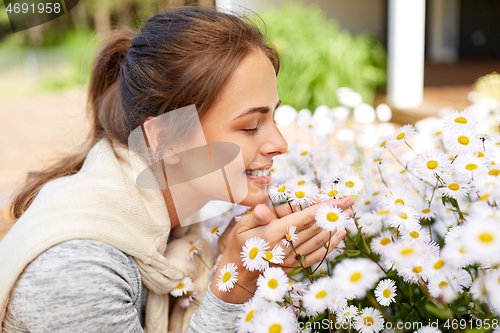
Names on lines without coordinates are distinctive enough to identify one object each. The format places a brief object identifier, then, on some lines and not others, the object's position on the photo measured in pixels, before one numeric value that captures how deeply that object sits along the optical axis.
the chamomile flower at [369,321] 0.67
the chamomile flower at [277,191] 0.86
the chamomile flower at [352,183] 0.83
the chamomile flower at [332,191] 0.80
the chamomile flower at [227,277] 0.79
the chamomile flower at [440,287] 0.60
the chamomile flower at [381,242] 0.78
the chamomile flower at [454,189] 0.72
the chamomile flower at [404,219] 0.67
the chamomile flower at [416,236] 0.69
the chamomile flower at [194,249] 1.11
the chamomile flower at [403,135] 0.90
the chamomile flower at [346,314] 0.67
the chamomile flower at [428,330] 0.62
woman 0.80
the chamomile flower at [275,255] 0.70
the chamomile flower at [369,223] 0.84
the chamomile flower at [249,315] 0.65
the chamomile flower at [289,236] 0.74
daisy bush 0.56
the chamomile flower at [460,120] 0.78
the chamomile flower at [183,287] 1.06
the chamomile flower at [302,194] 0.82
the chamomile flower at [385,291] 0.68
